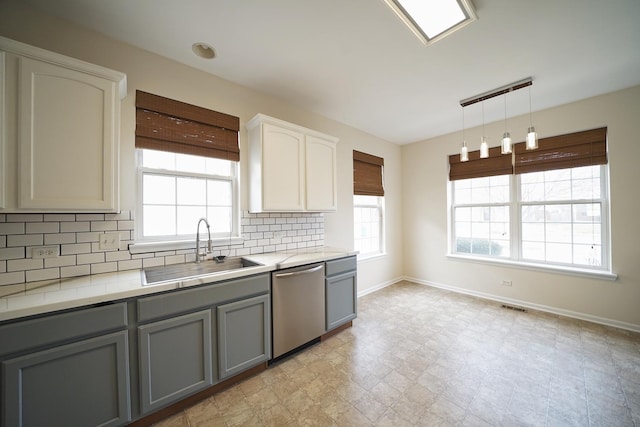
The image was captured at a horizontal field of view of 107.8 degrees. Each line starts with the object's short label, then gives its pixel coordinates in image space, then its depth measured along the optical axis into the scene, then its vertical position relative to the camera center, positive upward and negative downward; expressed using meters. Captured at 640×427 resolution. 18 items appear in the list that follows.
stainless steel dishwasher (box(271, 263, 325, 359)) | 2.04 -0.85
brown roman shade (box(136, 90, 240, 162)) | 1.95 +0.81
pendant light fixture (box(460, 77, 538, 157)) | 2.19 +1.35
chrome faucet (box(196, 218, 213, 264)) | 2.03 -0.27
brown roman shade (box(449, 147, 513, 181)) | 3.45 +0.75
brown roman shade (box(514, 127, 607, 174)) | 2.81 +0.78
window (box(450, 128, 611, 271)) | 2.88 +0.08
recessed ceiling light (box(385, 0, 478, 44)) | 1.50 +1.37
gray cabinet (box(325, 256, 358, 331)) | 2.45 -0.85
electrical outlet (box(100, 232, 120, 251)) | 1.74 -0.18
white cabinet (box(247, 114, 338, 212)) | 2.31 +0.51
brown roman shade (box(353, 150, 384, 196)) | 3.79 +0.68
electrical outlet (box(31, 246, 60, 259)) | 1.52 -0.23
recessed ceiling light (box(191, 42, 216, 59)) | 1.93 +1.41
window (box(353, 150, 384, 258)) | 3.84 +0.18
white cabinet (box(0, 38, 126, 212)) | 1.29 +0.52
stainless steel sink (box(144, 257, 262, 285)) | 1.89 -0.47
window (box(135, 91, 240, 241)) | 1.99 +0.45
